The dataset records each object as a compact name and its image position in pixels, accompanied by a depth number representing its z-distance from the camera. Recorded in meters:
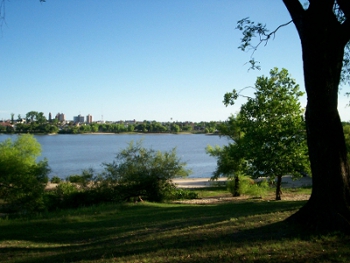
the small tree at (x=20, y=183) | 24.88
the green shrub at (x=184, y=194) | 29.92
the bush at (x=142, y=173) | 26.72
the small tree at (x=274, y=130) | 22.34
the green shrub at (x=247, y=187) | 31.87
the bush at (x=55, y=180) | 39.90
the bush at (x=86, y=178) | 27.00
